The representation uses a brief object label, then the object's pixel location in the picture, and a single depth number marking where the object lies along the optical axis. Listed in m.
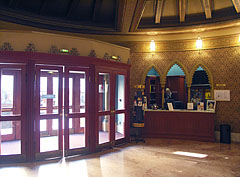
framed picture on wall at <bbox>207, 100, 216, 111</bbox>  7.77
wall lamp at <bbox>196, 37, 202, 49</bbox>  7.97
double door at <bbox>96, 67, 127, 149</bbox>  6.21
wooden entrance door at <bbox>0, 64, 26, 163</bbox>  5.03
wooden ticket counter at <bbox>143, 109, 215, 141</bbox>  7.71
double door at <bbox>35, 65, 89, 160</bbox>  5.34
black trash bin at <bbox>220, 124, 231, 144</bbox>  7.36
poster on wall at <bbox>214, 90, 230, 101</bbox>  7.69
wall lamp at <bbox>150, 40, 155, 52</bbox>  8.45
